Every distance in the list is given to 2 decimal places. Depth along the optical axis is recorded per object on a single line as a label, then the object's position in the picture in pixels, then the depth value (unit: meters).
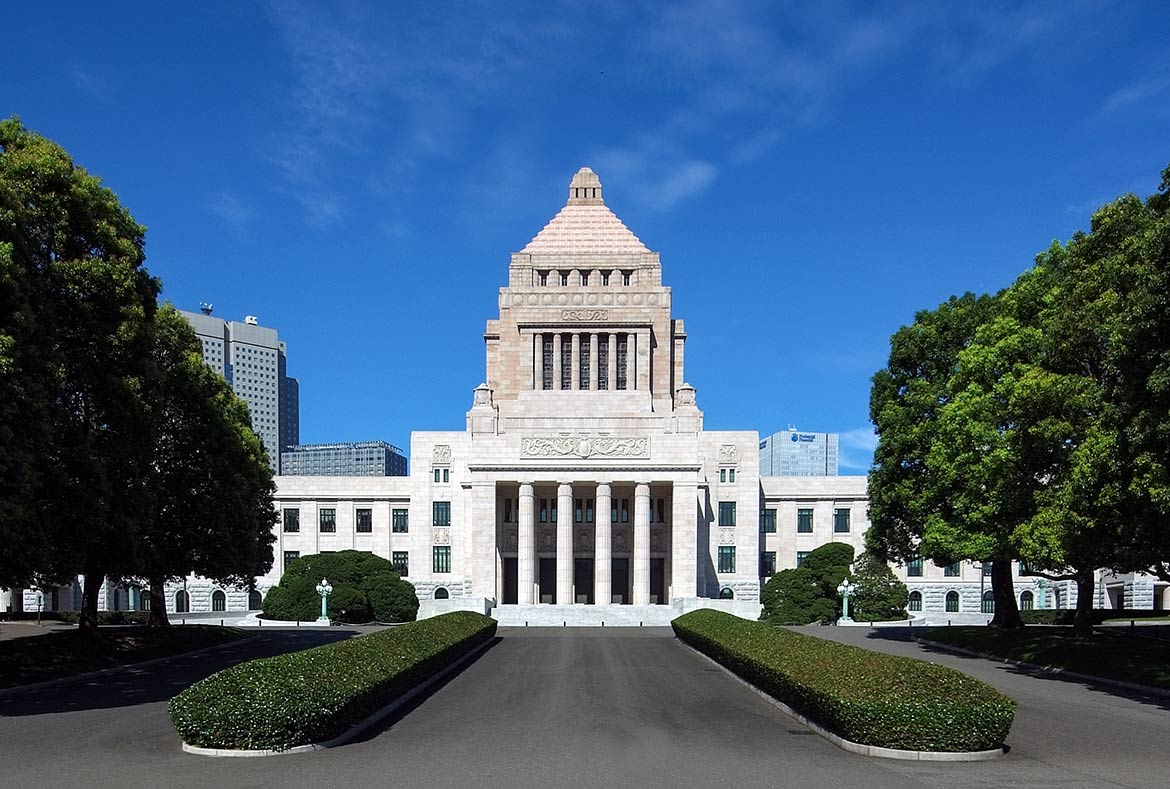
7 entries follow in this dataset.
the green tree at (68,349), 21.42
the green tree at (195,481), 35.19
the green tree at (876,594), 61.94
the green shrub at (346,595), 61.25
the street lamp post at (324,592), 58.03
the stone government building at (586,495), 67.62
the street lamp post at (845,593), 57.97
